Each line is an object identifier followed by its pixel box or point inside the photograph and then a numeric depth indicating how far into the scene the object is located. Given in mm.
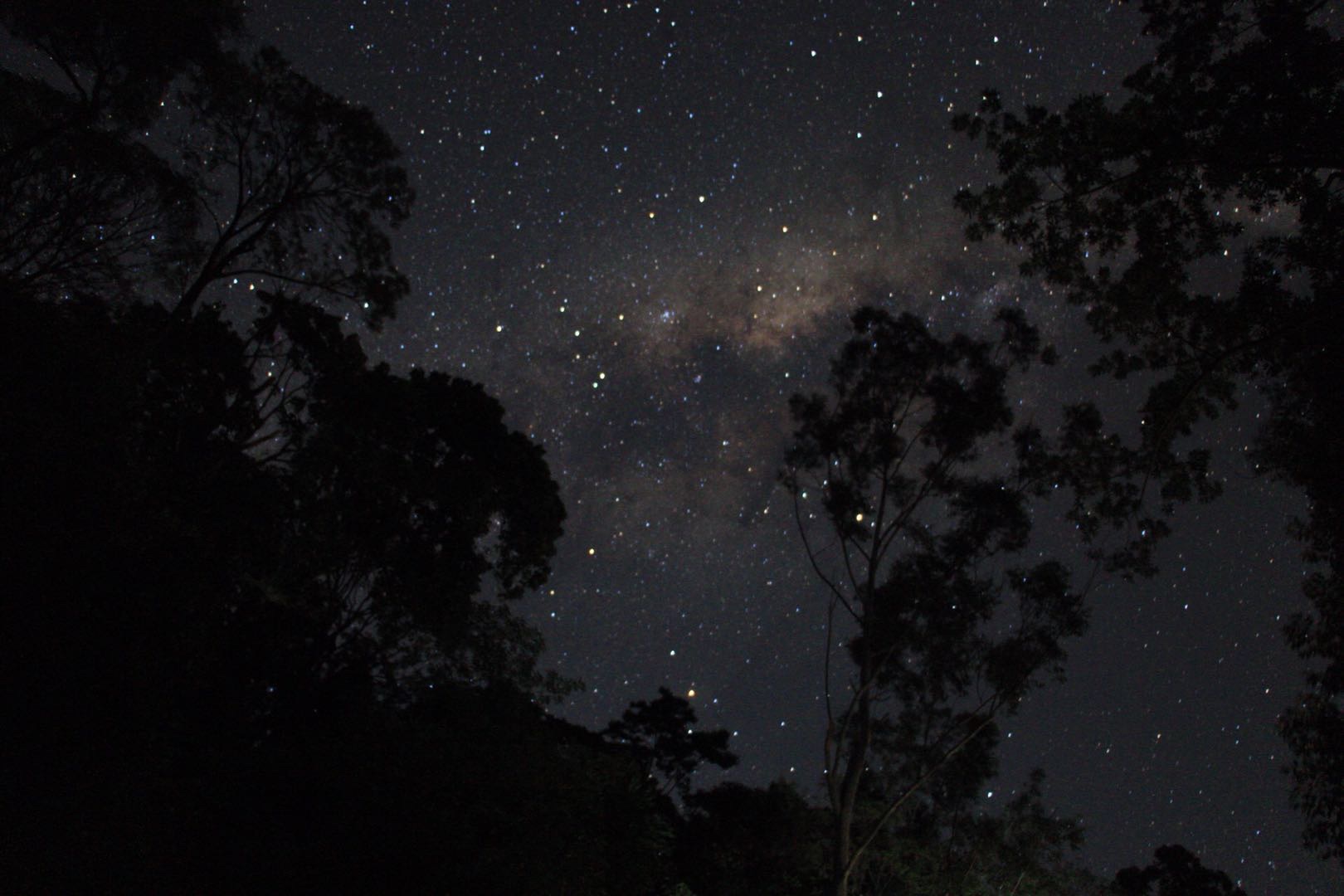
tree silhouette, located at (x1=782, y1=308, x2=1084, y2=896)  18062
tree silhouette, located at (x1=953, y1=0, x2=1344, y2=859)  7910
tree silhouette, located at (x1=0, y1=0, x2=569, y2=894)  9281
